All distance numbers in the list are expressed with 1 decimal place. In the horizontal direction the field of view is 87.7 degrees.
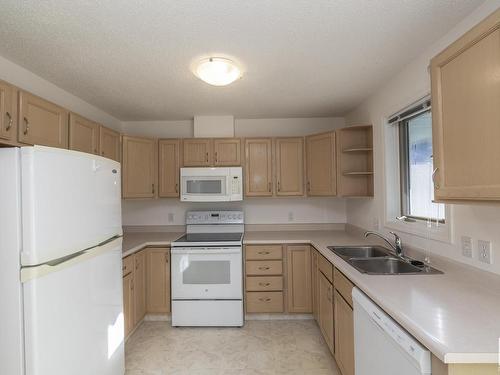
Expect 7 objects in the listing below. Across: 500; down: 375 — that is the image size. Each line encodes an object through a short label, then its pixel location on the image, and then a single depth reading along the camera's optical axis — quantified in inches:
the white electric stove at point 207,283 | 107.7
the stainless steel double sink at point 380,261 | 67.5
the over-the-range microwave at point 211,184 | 120.1
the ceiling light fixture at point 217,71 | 70.6
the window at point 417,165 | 75.4
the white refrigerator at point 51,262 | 45.8
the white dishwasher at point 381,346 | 37.0
